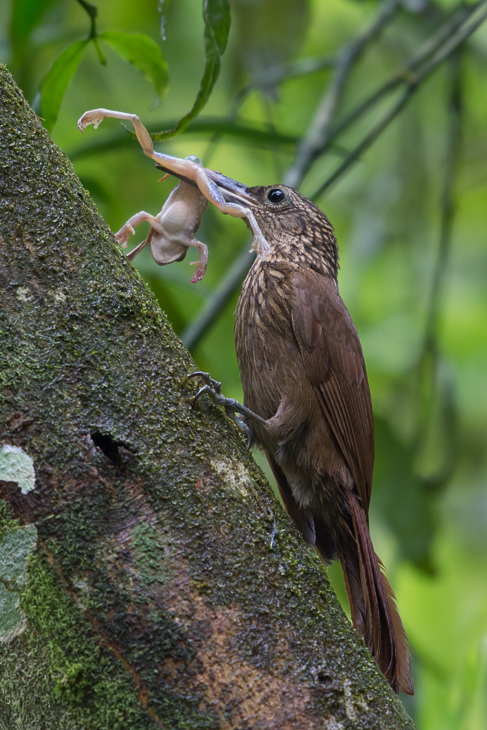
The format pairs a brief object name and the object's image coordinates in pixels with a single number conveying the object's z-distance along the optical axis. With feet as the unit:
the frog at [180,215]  14.17
